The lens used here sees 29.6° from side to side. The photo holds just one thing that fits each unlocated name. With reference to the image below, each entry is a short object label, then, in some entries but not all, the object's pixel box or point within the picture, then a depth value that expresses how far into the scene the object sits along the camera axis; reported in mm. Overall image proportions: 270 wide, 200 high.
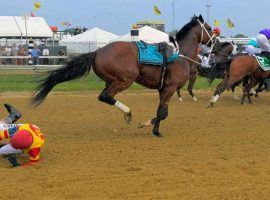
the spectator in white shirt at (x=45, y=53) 31739
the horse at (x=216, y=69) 13931
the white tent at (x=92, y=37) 38688
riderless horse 9305
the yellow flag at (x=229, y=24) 36719
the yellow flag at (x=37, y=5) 34491
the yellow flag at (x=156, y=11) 35656
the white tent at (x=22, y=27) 40688
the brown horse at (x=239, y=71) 15000
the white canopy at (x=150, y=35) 36781
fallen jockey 6965
